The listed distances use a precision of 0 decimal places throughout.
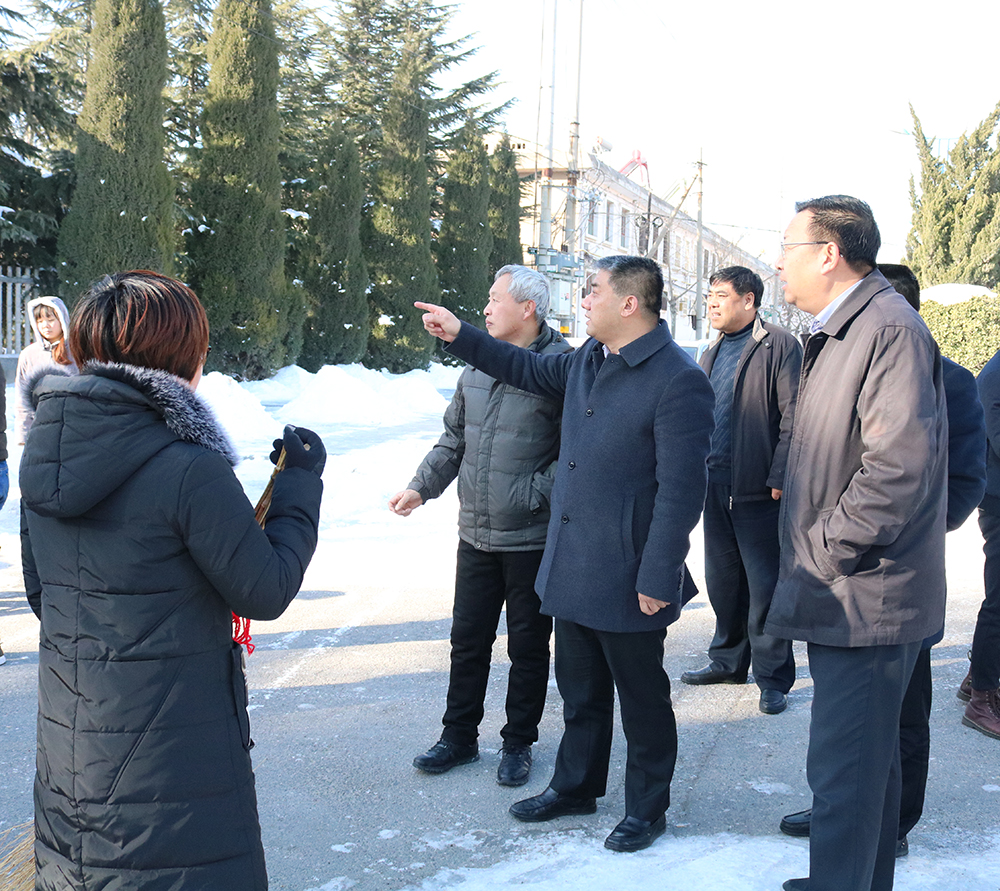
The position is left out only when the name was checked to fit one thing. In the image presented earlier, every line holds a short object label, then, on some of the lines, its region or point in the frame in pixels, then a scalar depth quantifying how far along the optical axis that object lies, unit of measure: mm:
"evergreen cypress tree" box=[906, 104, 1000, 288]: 22094
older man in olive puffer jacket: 4039
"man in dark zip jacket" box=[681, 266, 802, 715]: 4969
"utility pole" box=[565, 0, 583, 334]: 24969
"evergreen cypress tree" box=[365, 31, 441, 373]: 26484
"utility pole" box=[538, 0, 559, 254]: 27027
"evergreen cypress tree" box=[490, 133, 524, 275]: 33094
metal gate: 15680
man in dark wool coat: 3380
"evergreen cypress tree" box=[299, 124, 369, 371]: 23484
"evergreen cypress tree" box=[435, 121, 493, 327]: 29906
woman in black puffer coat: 1985
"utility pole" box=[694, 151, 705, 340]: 39600
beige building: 27609
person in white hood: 5352
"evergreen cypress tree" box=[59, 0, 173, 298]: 16109
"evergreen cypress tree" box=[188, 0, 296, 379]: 19094
